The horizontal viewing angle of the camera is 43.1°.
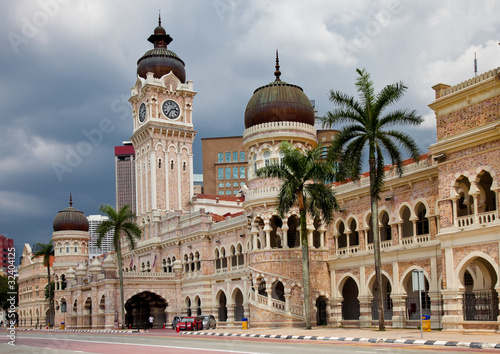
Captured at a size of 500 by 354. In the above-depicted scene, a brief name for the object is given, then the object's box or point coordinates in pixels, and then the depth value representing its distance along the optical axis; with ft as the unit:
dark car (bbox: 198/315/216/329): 132.98
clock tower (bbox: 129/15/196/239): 207.51
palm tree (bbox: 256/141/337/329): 106.73
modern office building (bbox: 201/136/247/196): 388.57
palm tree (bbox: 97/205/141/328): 167.94
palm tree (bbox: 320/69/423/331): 92.79
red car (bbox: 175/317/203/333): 124.77
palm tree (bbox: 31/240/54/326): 236.63
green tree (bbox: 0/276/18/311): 306.76
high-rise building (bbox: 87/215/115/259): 627.95
